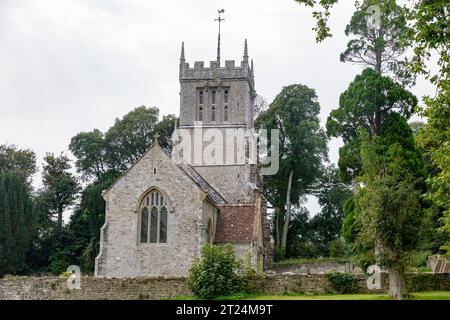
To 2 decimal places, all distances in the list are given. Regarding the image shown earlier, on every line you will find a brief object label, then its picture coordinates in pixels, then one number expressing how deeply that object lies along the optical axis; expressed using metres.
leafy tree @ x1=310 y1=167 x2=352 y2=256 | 50.78
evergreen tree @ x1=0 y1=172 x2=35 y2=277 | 43.81
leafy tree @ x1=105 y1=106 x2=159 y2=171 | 55.56
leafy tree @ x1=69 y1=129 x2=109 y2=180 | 55.50
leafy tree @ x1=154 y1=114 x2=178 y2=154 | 55.22
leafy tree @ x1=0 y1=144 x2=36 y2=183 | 53.69
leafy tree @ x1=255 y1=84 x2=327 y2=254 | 49.84
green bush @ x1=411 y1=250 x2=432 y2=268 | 34.59
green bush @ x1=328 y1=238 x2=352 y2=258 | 46.47
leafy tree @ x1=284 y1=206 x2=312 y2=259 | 49.50
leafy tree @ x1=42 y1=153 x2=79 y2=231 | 53.31
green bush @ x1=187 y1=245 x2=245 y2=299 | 21.39
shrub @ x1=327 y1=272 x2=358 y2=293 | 22.02
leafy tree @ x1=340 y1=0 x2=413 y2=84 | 30.17
